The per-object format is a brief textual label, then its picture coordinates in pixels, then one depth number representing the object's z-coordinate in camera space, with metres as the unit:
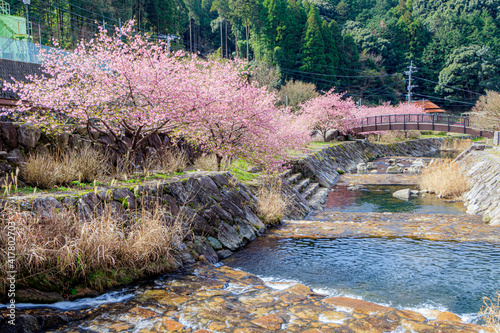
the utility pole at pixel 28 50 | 14.82
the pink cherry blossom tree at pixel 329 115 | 33.09
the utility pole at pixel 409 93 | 50.65
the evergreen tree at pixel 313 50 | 55.03
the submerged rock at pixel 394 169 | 24.94
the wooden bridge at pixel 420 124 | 30.45
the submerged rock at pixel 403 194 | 17.06
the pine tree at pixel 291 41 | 55.75
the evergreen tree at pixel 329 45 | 57.17
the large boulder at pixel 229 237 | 8.50
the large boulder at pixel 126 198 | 6.93
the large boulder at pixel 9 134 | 8.57
